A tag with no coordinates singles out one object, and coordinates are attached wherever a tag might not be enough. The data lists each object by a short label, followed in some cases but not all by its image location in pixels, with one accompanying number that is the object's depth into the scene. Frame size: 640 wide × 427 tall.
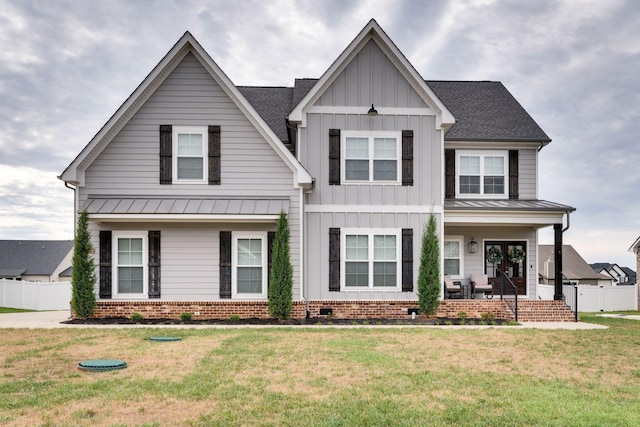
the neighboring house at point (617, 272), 55.53
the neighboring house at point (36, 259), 46.41
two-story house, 15.38
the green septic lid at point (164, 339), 11.40
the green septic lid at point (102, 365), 8.49
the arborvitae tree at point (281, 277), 14.90
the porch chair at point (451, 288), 16.89
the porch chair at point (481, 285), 17.55
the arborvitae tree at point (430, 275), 15.89
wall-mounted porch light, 18.72
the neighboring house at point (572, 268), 42.11
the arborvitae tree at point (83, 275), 14.77
